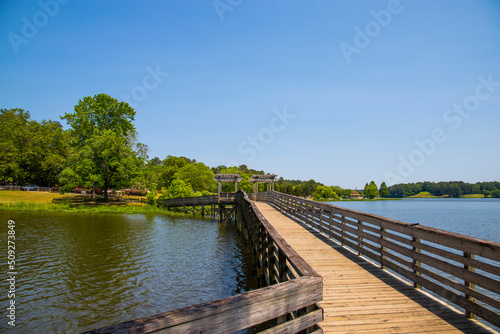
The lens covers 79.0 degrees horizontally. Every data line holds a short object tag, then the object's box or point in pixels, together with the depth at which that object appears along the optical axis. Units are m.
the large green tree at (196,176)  71.06
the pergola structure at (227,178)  37.72
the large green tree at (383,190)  188.62
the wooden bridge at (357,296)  2.83
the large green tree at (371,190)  175.62
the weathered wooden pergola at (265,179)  38.51
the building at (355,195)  186.62
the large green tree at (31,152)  53.44
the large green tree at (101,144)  39.56
